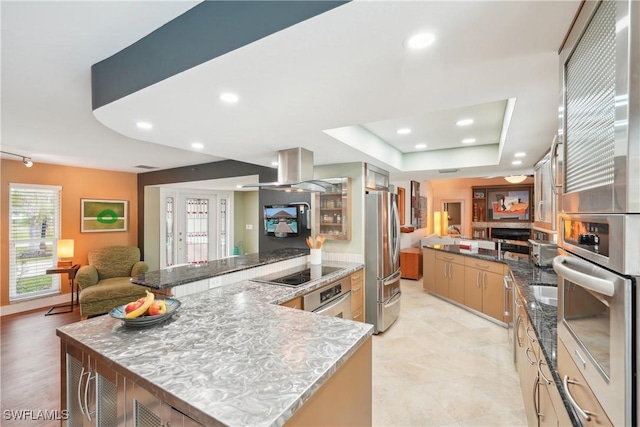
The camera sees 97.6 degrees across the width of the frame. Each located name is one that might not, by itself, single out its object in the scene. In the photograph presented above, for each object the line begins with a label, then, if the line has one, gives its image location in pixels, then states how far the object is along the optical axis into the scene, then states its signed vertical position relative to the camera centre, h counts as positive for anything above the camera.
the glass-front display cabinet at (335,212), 3.69 +0.04
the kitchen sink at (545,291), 2.47 -0.70
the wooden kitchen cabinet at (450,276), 4.49 -1.04
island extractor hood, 2.83 +0.47
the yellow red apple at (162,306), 1.64 -0.54
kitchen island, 0.97 -0.63
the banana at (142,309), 1.55 -0.53
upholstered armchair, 4.05 -1.05
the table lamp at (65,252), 4.65 -0.59
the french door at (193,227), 6.06 -0.27
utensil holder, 3.53 -0.54
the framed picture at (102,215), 5.22 +0.02
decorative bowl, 1.54 -0.57
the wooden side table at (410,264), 6.48 -1.16
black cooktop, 2.61 -0.62
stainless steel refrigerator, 3.56 -0.58
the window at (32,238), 4.51 -0.37
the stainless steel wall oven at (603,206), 0.60 +0.02
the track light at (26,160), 4.04 +0.81
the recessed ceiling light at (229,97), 1.58 +0.68
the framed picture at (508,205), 7.89 +0.25
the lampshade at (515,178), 4.95 +0.64
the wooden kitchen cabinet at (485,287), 3.81 -1.06
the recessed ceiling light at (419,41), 1.06 +0.68
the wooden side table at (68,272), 4.46 -0.93
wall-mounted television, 4.07 -0.08
